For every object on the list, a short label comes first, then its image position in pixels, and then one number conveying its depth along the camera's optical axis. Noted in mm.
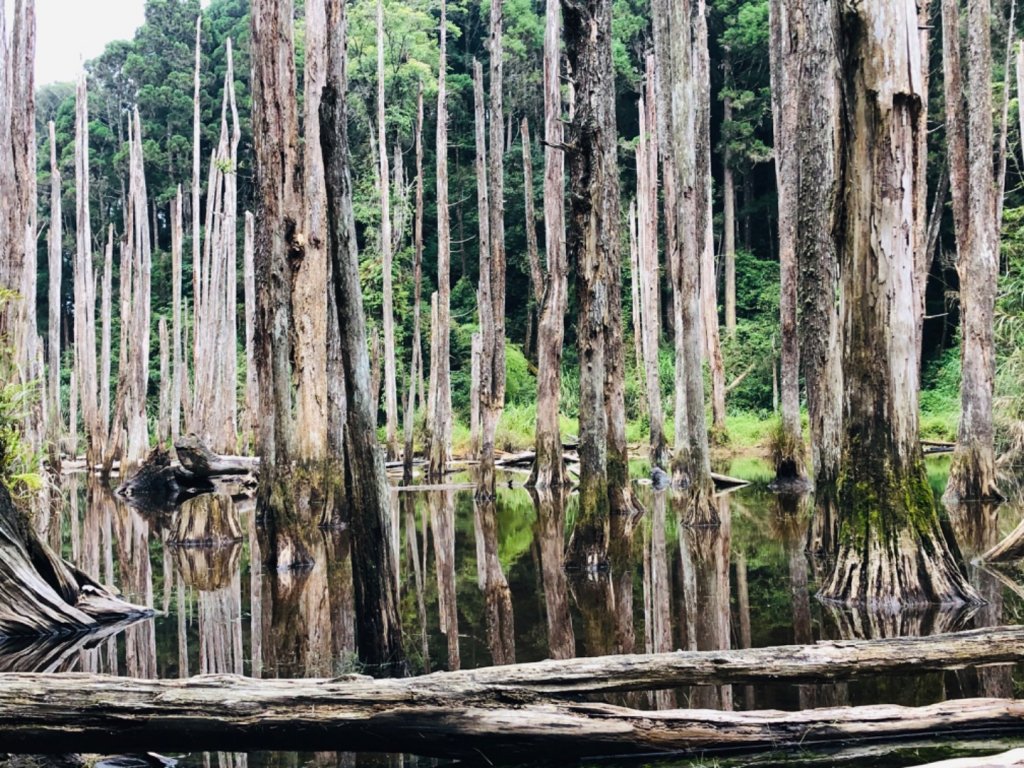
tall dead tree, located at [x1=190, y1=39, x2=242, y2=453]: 24156
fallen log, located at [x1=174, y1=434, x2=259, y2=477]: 20656
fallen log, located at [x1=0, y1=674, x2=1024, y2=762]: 3605
